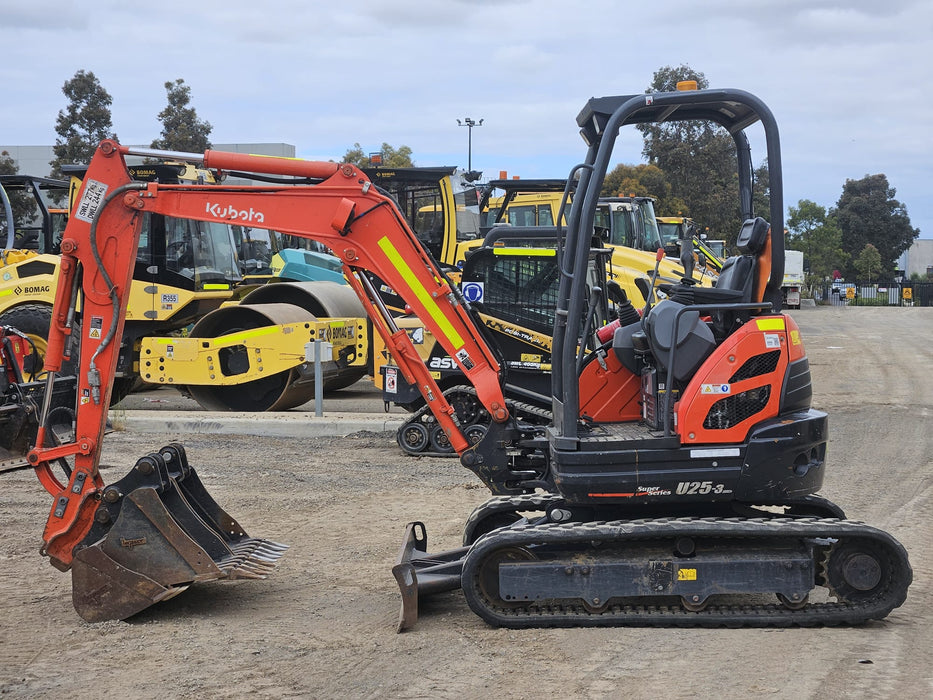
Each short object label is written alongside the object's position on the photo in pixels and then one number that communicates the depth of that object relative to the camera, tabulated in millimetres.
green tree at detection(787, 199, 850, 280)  54750
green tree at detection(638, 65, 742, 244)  40969
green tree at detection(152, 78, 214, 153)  39719
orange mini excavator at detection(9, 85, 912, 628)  5367
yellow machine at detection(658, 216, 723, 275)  22688
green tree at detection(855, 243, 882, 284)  57938
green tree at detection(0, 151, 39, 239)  16562
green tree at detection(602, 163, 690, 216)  41375
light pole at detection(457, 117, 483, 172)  48875
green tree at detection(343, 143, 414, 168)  44212
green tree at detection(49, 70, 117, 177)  38469
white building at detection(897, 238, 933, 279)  83875
